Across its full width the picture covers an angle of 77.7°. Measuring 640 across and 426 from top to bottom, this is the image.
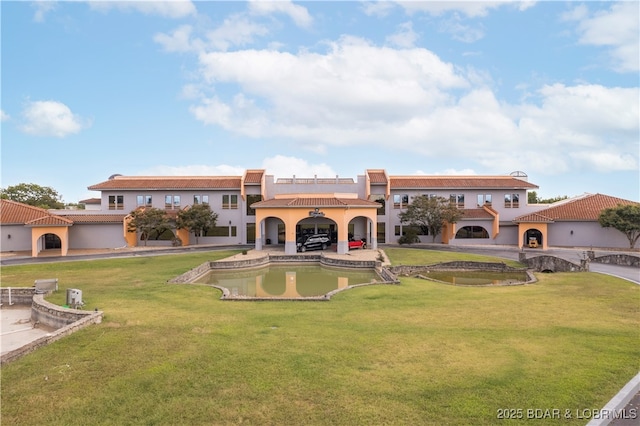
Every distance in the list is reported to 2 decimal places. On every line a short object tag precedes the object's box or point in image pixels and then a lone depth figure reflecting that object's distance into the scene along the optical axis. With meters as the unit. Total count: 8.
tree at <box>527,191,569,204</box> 71.89
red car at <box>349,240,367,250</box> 35.97
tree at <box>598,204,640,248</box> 33.62
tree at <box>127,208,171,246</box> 36.00
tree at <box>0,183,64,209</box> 54.38
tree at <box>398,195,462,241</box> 37.72
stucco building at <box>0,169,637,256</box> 37.41
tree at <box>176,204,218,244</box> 37.22
